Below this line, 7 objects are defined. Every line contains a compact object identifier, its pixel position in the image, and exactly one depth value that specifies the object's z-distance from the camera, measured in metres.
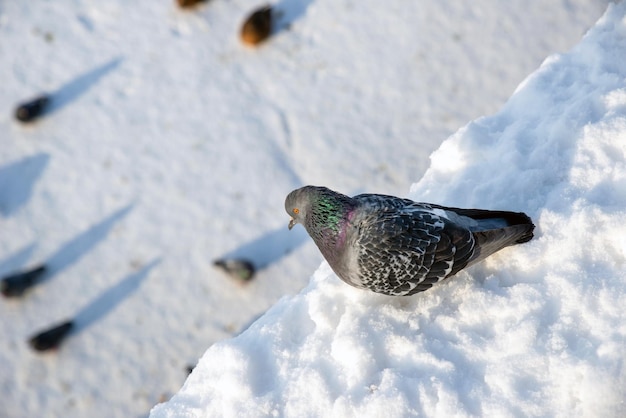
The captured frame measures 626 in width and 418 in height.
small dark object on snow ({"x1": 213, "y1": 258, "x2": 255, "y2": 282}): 6.87
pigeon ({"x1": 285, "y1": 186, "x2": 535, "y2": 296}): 3.38
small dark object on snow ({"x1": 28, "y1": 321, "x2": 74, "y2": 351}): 6.78
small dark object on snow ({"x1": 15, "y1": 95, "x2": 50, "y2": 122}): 7.85
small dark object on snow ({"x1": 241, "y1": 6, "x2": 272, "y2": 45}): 8.02
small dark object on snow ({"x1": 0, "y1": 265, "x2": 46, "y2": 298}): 7.02
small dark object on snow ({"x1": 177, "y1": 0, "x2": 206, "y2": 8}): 8.35
